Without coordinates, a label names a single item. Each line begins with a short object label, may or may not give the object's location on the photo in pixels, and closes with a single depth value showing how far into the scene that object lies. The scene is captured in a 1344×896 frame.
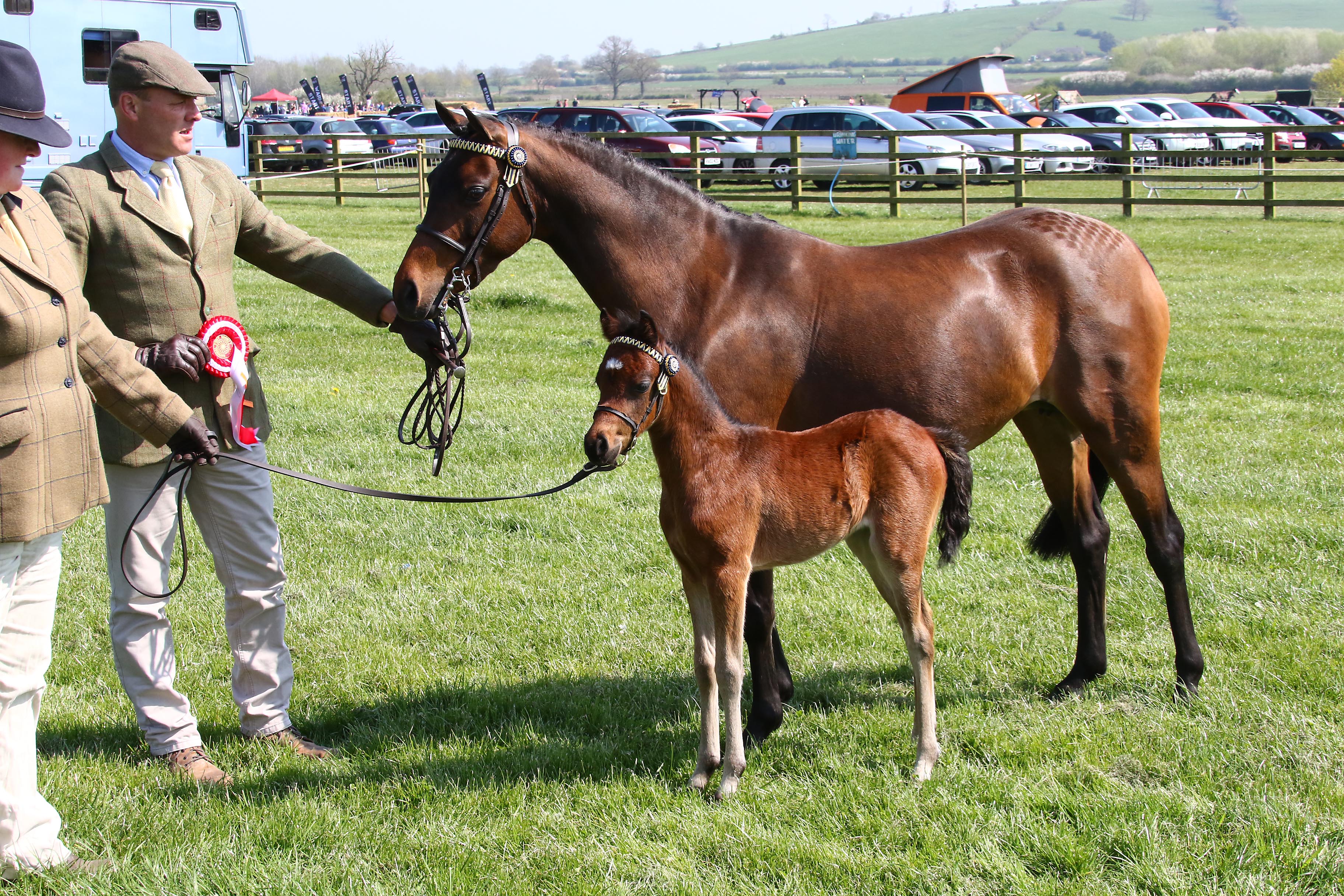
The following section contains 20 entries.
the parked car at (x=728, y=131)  24.54
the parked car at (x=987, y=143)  26.14
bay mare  4.01
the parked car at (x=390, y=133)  24.62
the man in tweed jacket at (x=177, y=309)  3.62
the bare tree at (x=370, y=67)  75.12
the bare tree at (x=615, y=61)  130.38
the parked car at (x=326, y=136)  25.22
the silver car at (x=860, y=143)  24.94
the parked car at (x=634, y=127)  26.52
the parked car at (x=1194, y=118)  31.50
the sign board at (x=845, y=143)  24.00
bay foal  3.53
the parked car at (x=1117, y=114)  38.94
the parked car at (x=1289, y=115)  37.75
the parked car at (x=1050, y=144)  26.05
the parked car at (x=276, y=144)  26.20
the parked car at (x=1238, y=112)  38.08
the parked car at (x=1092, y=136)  26.80
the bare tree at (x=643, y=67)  135.88
